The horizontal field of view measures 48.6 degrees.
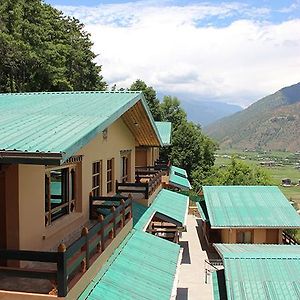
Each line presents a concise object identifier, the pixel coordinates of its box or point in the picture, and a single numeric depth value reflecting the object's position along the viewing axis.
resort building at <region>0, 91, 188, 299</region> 4.23
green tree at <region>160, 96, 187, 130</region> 37.87
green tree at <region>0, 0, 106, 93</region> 23.85
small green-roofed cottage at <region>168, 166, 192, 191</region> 20.85
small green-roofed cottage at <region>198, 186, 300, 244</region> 16.25
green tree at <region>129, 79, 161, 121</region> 35.52
